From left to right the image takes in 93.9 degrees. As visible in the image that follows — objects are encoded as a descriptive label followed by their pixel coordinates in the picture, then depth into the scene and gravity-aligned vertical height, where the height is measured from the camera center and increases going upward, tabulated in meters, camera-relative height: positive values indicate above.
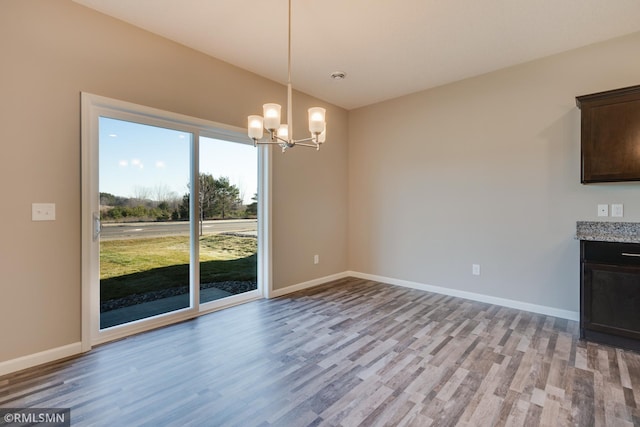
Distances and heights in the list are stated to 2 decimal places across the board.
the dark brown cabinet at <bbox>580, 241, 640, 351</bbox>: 2.51 -0.70
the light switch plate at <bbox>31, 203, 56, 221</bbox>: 2.31 +0.02
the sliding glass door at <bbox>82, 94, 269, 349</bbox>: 2.65 -0.04
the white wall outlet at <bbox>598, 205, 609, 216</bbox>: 2.99 +0.03
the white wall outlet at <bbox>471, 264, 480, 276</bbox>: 3.84 -0.73
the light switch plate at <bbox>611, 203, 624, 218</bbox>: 2.92 +0.03
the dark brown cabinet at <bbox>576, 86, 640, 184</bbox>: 2.66 +0.72
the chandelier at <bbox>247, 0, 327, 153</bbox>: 2.19 +0.69
